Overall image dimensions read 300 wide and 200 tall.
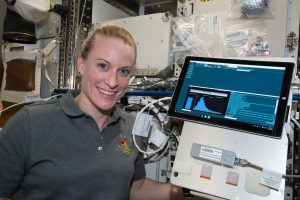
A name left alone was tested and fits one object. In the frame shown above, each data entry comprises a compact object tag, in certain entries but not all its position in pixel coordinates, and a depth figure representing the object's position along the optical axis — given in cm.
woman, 104
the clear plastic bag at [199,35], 149
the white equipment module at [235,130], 88
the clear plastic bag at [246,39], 139
